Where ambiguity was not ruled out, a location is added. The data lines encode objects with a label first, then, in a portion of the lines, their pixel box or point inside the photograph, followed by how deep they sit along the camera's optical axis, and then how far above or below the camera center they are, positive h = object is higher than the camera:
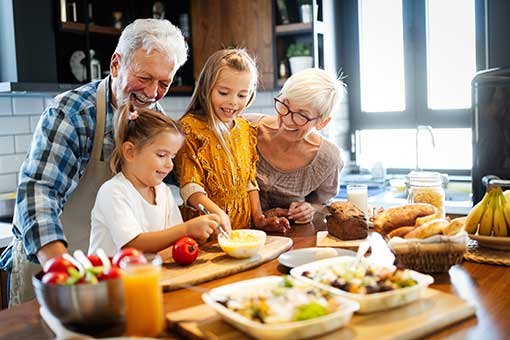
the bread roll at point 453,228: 1.69 -0.33
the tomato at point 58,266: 1.29 -0.30
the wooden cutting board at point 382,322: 1.26 -0.46
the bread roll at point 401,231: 1.85 -0.37
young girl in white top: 1.86 -0.23
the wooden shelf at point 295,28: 4.30 +0.64
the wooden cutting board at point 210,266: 1.64 -0.43
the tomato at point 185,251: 1.75 -0.38
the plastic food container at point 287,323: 1.19 -0.42
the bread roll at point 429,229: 1.70 -0.34
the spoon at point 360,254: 1.56 -0.37
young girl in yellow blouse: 2.26 -0.11
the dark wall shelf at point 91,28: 3.51 +0.60
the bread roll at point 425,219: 1.83 -0.33
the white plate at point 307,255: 1.78 -0.42
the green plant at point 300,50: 4.34 +0.48
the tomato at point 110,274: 1.23 -0.31
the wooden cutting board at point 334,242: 1.99 -0.43
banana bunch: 1.86 -0.34
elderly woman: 2.51 -0.16
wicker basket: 1.65 -0.40
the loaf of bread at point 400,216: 1.94 -0.34
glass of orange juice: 1.22 -0.36
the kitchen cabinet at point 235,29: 4.39 +0.67
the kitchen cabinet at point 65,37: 3.15 +0.53
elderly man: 1.88 -0.05
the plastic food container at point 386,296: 1.35 -0.42
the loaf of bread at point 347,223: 2.05 -0.38
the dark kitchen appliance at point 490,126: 2.71 -0.08
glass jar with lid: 2.21 -0.30
